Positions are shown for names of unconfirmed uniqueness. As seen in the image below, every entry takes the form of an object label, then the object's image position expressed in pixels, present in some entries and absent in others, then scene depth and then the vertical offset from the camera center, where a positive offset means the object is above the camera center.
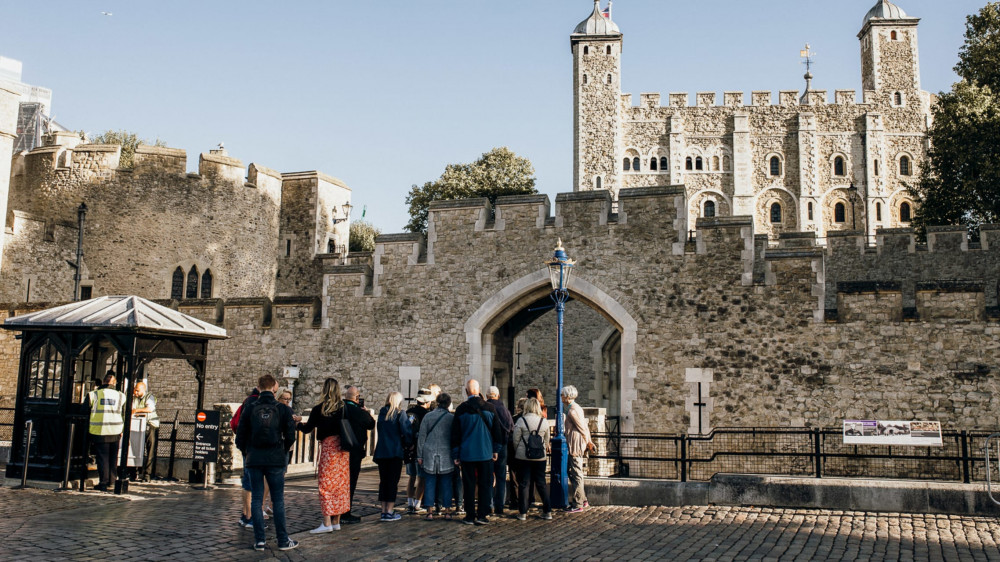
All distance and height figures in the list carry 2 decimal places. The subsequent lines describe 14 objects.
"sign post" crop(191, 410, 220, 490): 11.93 -0.79
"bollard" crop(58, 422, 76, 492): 11.02 -1.00
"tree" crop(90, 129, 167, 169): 48.03 +14.49
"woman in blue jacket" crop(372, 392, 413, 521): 9.46 -0.71
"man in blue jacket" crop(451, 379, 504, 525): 9.43 -0.66
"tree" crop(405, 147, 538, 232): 41.94 +10.69
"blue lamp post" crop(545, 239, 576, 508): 10.30 -0.92
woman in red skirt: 8.70 -0.79
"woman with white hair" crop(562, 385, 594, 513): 10.26 -0.67
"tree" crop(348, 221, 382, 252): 50.00 +9.14
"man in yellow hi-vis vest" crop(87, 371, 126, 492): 10.78 -0.55
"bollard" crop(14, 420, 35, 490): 11.15 -1.19
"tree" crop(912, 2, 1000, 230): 24.36 +7.73
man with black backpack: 7.76 -0.64
